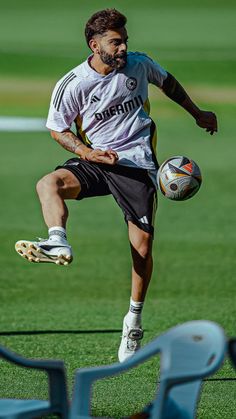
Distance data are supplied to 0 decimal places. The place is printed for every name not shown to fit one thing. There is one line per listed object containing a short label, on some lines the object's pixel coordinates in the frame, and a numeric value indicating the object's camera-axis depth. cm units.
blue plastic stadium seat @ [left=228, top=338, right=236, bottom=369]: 1300
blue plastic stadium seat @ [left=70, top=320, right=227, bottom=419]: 1304
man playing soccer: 2308
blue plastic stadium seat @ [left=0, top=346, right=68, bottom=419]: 1405
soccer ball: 2314
